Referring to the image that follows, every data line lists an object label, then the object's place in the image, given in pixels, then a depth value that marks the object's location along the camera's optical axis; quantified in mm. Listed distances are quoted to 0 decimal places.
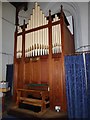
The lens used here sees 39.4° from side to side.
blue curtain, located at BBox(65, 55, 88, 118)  3346
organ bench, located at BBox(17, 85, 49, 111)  3743
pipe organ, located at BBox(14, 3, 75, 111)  3990
